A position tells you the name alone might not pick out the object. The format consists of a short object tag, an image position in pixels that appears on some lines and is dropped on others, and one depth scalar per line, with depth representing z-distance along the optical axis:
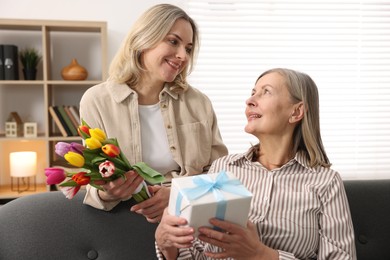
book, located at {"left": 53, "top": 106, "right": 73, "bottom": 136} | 3.01
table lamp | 2.98
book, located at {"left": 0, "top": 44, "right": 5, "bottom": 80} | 2.95
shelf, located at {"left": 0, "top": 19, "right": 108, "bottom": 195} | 3.15
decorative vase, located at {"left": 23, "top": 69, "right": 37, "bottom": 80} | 3.03
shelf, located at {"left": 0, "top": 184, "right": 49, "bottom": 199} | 2.94
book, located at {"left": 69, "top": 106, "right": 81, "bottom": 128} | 3.06
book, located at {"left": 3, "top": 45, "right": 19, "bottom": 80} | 2.95
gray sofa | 1.46
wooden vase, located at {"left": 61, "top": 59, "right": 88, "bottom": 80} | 3.04
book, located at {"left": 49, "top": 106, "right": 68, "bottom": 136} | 2.99
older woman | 1.34
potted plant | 3.02
